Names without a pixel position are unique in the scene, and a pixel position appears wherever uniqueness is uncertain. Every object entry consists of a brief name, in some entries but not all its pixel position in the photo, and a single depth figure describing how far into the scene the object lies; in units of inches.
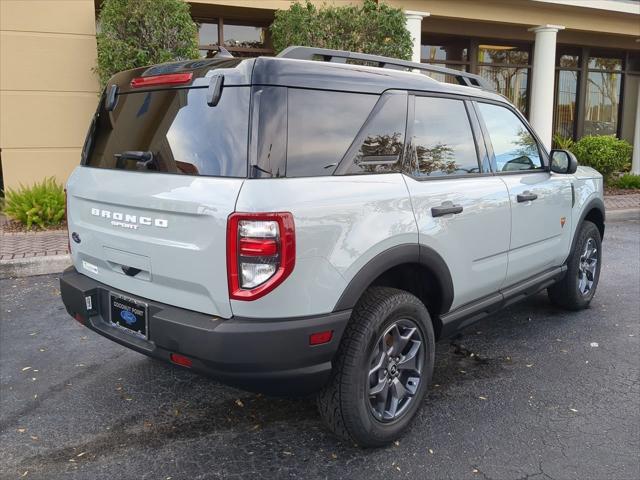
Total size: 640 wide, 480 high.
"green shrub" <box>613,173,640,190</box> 512.7
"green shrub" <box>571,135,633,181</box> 473.1
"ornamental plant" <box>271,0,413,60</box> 354.9
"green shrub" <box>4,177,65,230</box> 311.0
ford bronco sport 97.2
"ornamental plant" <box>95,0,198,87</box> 309.4
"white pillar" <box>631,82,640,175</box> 582.2
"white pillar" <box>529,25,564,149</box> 482.3
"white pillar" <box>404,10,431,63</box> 417.4
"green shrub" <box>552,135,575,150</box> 517.0
